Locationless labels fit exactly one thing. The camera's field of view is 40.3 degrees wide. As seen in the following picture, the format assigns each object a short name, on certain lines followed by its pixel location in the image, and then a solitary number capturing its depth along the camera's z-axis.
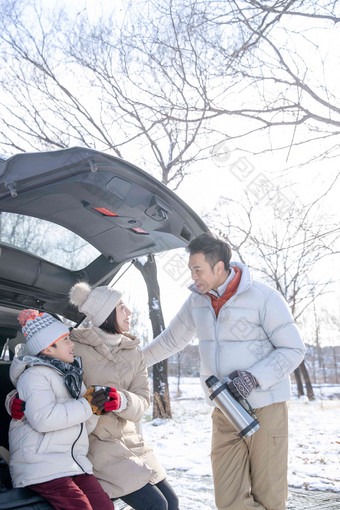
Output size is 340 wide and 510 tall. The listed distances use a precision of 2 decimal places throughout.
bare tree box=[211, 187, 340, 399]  13.85
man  2.94
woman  2.66
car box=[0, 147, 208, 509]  2.31
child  2.32
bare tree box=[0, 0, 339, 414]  4.91
